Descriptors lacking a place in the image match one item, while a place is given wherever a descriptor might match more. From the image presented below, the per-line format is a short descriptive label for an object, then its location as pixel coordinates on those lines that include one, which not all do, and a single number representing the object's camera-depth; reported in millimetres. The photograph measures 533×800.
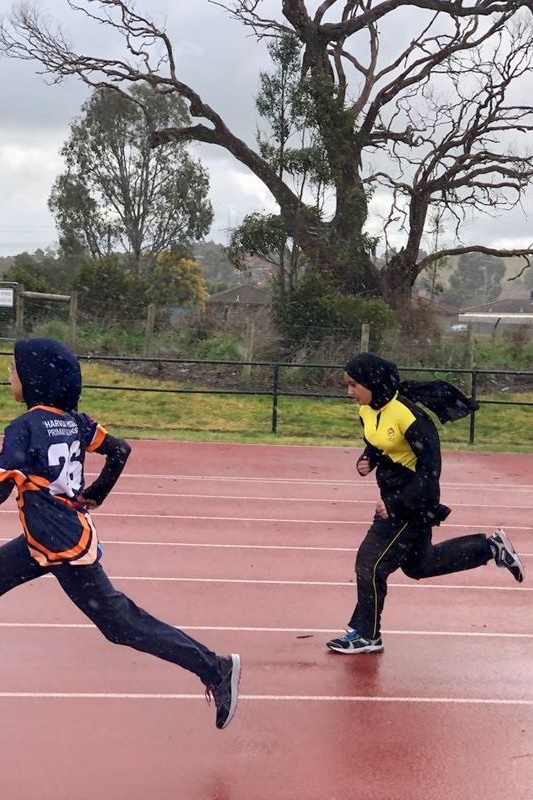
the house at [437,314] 24717
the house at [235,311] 24234
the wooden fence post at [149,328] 23319
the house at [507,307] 86488
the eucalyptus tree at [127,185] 47188
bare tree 24844
